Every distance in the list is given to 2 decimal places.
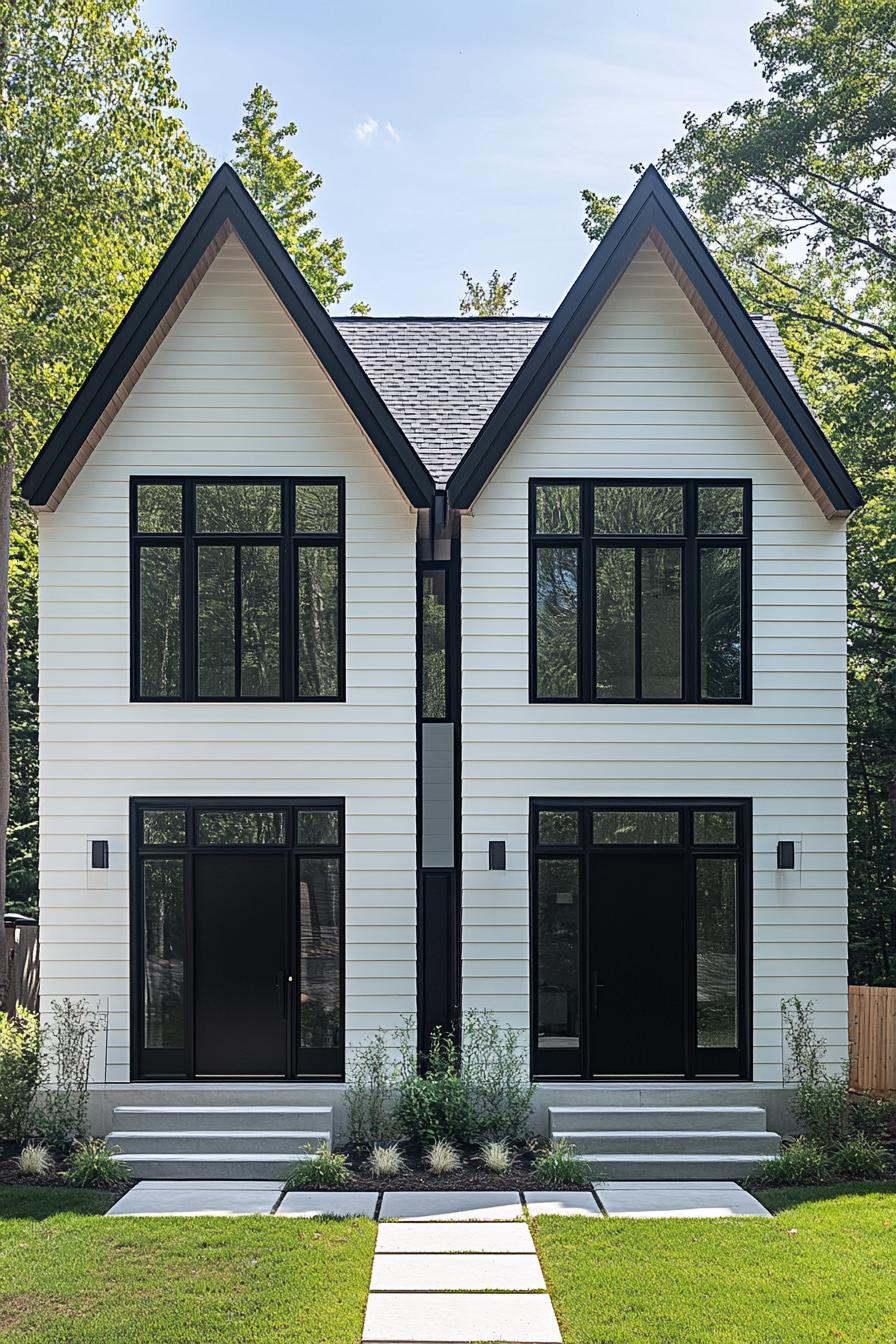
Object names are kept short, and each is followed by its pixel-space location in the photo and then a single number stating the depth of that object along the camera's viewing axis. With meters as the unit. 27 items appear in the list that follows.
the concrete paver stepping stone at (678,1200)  9.44
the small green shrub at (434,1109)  10.91
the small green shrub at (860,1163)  10.38
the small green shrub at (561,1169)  10.16
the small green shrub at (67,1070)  11.14
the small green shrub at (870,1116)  11.41
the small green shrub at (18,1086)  11.25
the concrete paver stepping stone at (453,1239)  8.54
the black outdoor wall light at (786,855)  11.72
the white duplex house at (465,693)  11.54
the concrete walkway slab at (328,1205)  9.30
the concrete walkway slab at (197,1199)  9.41
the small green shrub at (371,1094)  11.19
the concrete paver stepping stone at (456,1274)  7.87
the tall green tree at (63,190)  15.27
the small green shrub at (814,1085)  11.00
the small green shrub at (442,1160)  10.30
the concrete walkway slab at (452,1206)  9.27
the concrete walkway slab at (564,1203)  9.41
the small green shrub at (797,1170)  10.31
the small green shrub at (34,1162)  10.34
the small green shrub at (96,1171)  10.16
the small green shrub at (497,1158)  10.34
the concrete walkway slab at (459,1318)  7.09
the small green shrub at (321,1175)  10.02
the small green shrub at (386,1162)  10.21
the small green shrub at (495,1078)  11.08
